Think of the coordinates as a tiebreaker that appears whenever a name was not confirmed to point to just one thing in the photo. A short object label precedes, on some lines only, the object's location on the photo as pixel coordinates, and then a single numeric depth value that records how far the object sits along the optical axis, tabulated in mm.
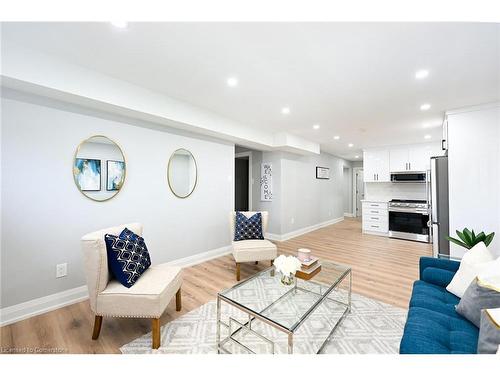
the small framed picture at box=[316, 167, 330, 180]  6261
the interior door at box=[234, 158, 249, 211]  6039
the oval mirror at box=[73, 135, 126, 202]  2303
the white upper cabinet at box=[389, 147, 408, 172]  5355
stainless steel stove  4730
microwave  5099
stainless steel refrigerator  3088
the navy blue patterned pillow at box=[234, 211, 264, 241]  3201
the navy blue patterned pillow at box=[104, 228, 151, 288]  1718
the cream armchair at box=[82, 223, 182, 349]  1610
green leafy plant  2404
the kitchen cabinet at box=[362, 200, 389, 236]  5383
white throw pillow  1490
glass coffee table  1405
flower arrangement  1804
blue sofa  1068
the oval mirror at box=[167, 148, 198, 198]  3176
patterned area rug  1585
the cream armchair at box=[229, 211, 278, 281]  2805
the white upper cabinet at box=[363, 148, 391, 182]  5629
